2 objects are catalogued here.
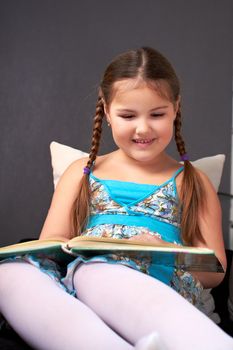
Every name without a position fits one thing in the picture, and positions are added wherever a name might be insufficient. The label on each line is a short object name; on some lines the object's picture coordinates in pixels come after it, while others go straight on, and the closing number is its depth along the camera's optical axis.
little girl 1.18
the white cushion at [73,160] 1.75
